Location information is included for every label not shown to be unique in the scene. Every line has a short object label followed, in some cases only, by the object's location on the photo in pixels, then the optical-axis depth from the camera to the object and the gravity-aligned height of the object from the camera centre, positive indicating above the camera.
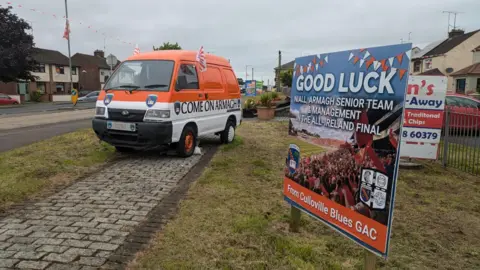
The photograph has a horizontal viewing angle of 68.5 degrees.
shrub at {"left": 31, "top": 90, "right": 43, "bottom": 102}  44.62 -0.81
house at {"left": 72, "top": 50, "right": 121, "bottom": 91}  63.81 +3.58
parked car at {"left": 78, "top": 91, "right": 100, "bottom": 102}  36.75 -0.82
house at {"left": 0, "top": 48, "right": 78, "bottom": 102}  48.47 +1.62
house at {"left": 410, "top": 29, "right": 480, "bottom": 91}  44.34 +4.94
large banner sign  2.56 -0.38
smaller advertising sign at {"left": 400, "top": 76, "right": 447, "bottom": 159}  7.37 -0.48
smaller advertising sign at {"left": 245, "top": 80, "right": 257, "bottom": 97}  35.78 +0.29
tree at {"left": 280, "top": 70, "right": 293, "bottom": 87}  60.44 +2.61
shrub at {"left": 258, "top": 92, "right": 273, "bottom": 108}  17.08 -0.44
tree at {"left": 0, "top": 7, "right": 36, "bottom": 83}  34.56 +4.16
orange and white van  6.89 -0.25
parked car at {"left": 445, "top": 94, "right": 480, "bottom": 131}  7.10 -0.53
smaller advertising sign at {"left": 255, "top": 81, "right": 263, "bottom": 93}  42.73 +0.78
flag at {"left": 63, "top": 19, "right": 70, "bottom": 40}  28.25 +4.67
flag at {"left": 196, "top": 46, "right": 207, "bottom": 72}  8.21 +0.74
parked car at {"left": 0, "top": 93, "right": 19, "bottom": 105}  36.50 -1.12
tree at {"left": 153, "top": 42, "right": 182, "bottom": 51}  39.57 +5.08
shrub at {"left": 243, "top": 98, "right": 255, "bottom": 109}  18.54 -0.64
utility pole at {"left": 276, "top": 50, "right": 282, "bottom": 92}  35.91 +3.61
